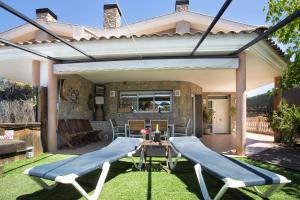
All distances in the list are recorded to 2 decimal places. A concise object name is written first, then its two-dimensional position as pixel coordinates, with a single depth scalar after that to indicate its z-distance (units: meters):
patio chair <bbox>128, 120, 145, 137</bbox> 6.14
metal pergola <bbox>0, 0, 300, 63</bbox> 2.35
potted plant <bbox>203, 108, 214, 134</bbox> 10.07
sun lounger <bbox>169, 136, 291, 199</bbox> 2.05
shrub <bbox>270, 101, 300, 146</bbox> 5.65
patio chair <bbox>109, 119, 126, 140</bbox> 6.78
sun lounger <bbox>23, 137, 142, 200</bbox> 2.19
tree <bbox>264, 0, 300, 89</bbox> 4.44
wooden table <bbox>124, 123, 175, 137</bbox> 6.59
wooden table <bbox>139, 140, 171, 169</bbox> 3.87
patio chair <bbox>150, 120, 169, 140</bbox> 6.13
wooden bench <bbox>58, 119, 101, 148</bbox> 5.65
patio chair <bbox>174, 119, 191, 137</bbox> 6.84
